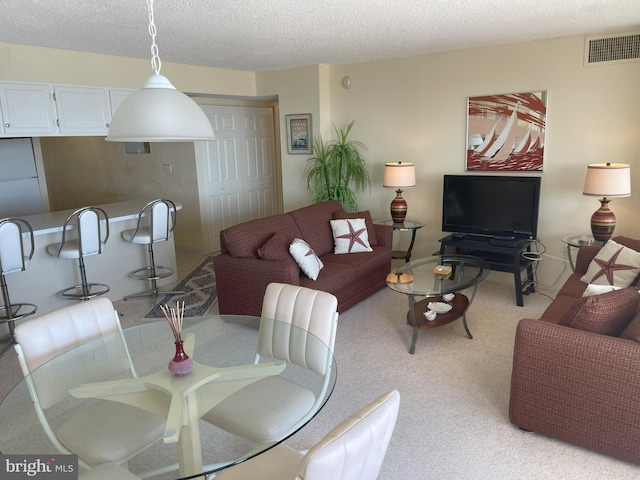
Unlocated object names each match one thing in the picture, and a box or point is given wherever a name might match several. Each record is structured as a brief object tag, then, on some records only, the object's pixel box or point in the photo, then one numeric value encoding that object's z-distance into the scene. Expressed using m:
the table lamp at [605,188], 3.86
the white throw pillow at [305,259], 3.95
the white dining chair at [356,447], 1.18
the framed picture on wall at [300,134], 5.92
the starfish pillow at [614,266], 3.33
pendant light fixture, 1.78
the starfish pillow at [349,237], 4.70
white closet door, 6.33
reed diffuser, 1.92
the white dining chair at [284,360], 1.84
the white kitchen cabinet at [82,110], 4.55
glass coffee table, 3.49
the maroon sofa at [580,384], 2.20
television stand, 4.35
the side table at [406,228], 5.13
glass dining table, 1.69
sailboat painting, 4.60
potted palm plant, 5.68
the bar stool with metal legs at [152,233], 4.55
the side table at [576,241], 4.16
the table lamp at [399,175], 5.00
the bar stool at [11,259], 3.54
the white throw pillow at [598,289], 2.79
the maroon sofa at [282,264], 3.86
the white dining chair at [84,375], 1.80
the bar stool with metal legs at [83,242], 4.04
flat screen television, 4.55
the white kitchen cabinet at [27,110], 4.18
